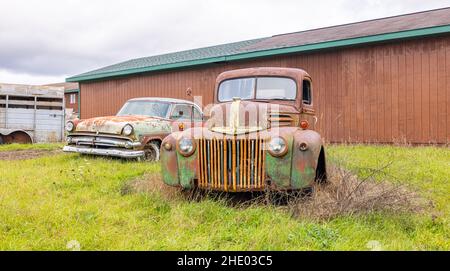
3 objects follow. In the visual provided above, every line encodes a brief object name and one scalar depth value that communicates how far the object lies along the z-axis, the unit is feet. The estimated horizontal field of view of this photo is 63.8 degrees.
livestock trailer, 37.70
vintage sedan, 23.40
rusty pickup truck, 12.78
